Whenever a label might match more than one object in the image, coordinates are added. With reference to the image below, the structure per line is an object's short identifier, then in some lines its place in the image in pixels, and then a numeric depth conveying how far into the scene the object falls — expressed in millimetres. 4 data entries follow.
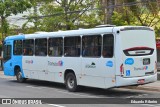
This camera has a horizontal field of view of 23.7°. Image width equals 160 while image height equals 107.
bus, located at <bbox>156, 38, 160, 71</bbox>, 27547
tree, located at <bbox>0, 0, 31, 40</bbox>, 35781
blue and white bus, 15249
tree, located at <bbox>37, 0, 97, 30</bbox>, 33375
